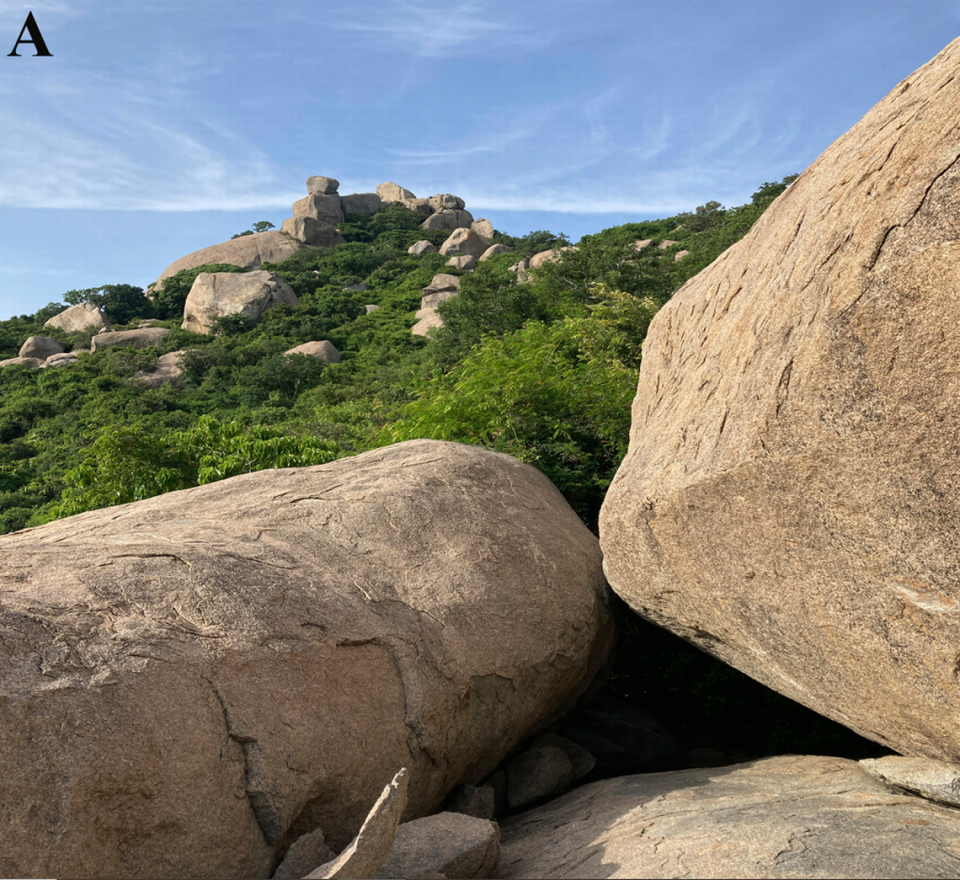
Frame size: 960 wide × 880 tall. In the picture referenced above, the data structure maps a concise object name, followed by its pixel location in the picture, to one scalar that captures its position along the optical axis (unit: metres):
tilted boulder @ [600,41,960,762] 3.48
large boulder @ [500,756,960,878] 3.15
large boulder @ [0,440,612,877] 3.23
